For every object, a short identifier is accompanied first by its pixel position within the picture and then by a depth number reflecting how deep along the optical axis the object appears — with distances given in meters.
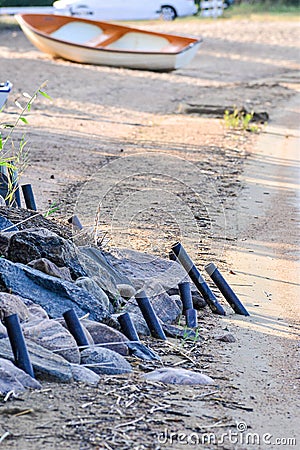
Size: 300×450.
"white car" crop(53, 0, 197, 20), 55.22
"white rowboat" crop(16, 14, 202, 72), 36.69
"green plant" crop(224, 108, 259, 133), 25.69
